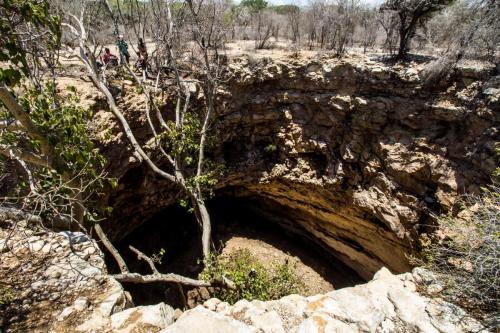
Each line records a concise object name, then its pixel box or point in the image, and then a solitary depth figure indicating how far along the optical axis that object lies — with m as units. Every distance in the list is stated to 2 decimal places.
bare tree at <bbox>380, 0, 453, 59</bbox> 7.00
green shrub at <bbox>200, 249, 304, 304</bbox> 5.13
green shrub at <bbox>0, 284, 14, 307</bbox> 3.04
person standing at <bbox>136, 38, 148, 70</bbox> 7.37
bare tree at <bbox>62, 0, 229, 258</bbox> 5.79
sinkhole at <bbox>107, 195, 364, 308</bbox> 8.81
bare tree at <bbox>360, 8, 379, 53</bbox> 11.62
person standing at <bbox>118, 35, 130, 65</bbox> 6.53
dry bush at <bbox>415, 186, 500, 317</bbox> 3.08
